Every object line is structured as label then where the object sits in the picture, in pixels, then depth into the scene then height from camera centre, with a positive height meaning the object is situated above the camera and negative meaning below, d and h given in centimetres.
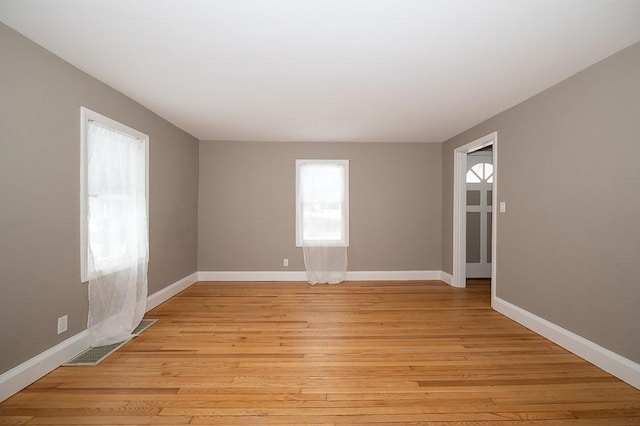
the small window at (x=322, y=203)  546 +17
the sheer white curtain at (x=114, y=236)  282 -26
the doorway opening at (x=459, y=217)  505 -7
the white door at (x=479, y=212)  575 +2
